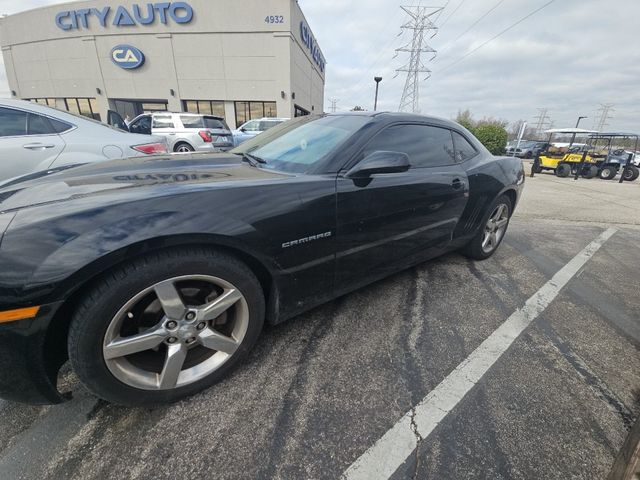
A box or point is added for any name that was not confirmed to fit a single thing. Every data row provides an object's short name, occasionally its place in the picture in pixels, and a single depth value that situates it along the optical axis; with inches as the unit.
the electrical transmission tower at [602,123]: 2404.0
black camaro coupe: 44.4
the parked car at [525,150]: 943.0
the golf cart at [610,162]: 539.8
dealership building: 808.3
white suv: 394.9
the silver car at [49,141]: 122.6
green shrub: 786.2
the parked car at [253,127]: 534.0
